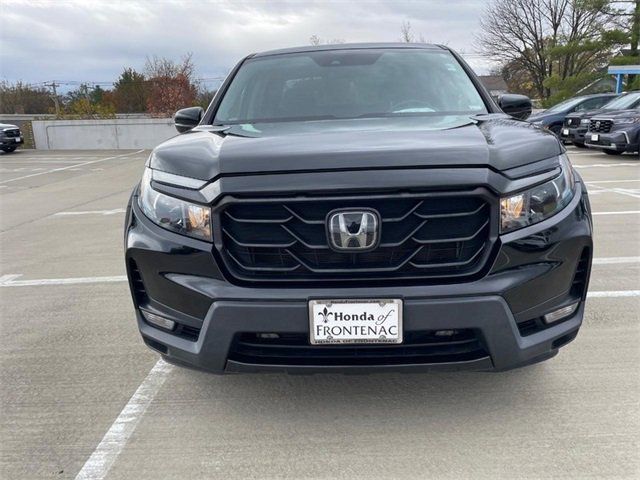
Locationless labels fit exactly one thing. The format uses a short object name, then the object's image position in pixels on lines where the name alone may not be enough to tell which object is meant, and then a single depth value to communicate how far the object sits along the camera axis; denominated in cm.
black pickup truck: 214
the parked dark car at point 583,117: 1380
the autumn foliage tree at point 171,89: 2939
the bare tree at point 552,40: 2828
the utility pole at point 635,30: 2611
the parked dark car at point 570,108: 1689
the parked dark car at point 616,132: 1253
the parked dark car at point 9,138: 2242
